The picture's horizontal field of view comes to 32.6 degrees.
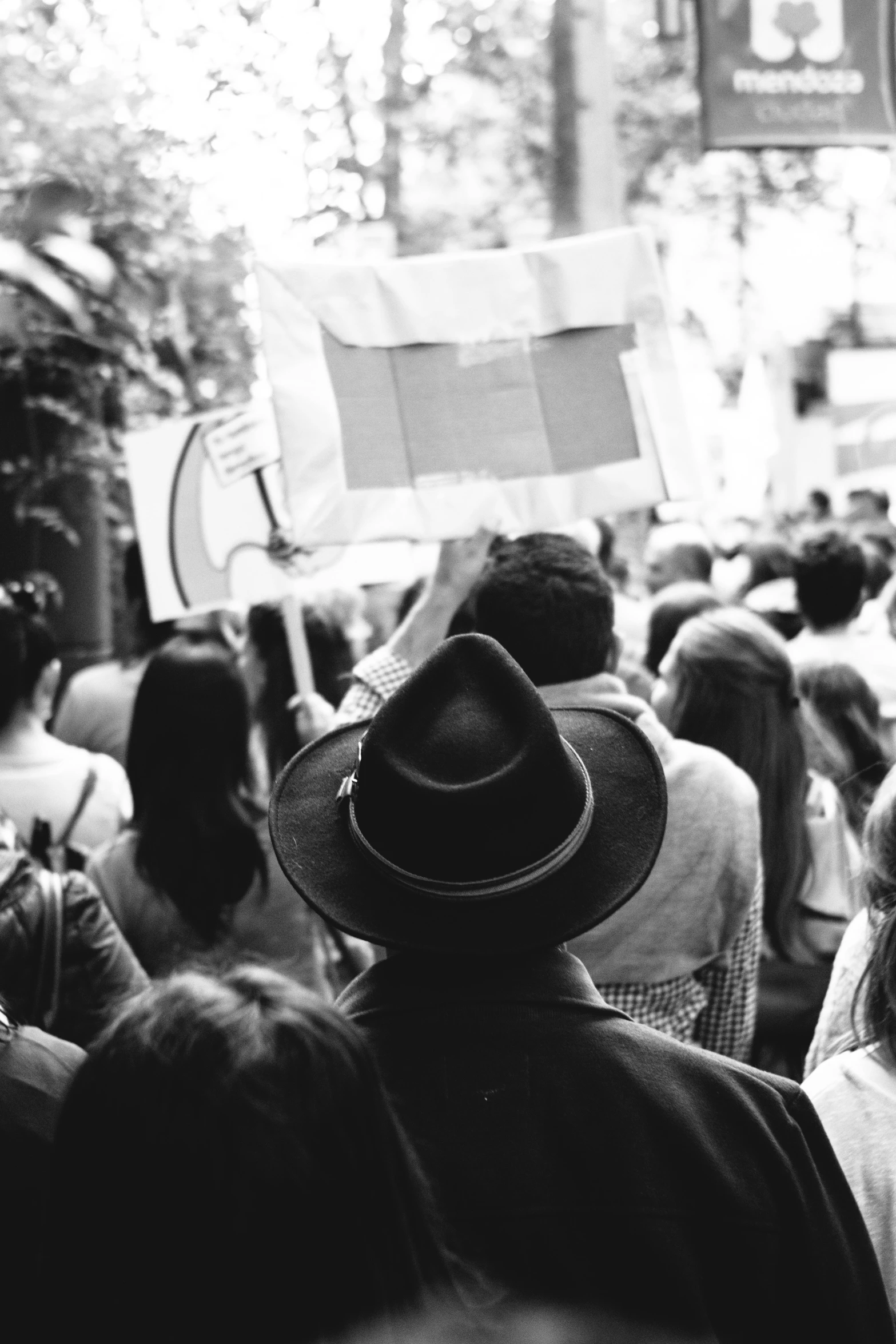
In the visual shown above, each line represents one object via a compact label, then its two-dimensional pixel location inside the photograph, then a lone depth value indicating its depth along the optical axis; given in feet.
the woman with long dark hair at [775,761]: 11.66
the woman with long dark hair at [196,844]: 10.80
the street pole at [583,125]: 26.17
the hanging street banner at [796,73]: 23.71
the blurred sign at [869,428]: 35.78
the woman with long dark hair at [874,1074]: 6.24
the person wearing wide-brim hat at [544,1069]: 5.16
